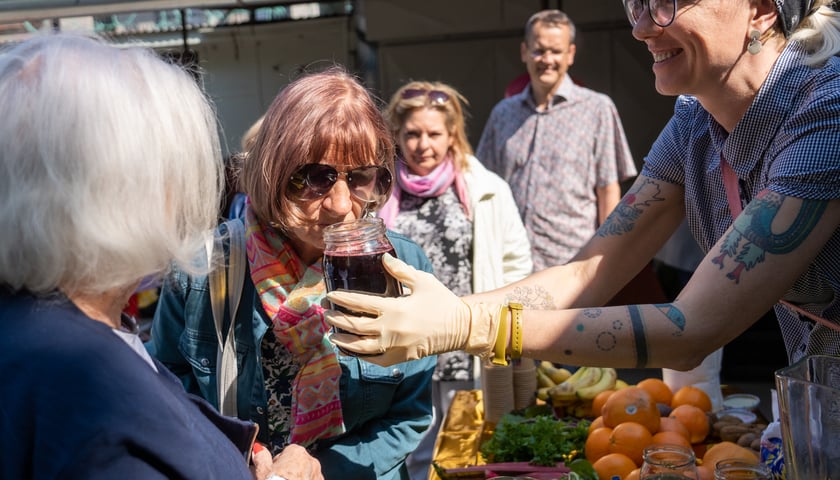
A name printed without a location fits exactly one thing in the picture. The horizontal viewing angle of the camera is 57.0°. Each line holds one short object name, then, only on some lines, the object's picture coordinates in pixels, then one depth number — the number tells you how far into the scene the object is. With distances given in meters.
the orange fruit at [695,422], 2.73
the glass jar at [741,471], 1.63
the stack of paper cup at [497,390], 3.06
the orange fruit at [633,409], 2.58
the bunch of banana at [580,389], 3.06
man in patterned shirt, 4.99
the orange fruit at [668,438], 2.49
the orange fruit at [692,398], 2.92
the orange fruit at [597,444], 2.48
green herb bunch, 2.54
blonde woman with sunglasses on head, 4.17
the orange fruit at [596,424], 2.70
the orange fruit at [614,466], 2.28
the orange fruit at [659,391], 2.96
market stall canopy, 5.81
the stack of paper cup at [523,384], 3.13
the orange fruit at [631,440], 2.40
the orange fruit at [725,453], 2.28
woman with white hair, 1.09
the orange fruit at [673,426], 2.62
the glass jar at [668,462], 1.71
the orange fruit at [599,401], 2.96
